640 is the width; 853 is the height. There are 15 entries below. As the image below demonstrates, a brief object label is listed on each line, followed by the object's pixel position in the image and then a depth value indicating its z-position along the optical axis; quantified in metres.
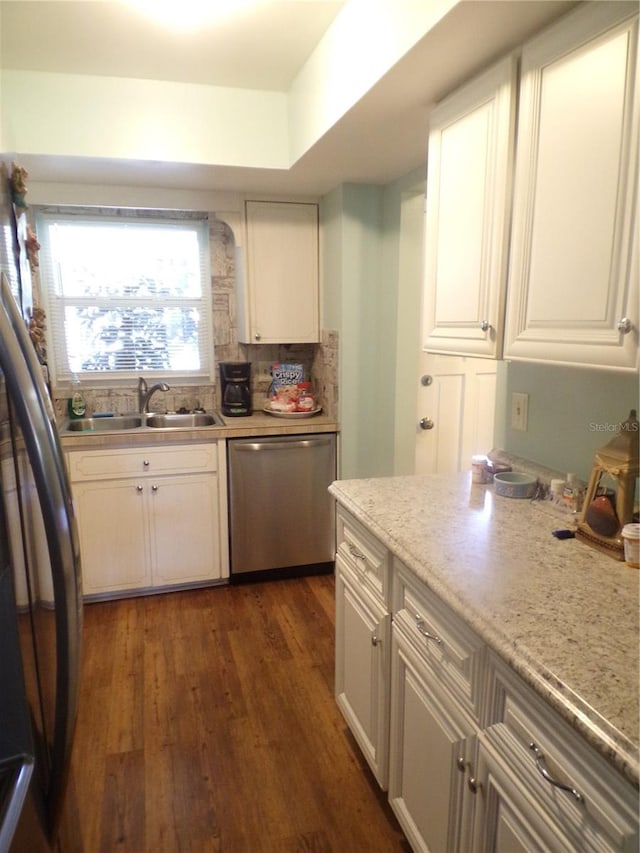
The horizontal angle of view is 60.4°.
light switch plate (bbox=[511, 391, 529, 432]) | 1.83
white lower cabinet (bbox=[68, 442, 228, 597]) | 2.83
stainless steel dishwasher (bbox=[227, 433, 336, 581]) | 3.01
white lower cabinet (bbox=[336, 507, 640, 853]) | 0.84
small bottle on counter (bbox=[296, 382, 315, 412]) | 3.24
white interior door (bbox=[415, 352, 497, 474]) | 3.04
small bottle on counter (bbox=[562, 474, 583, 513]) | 1.54
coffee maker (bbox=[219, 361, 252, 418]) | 3.28
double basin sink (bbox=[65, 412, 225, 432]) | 3.14
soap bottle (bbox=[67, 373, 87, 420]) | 3.18
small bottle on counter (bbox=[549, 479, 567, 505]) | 1.60
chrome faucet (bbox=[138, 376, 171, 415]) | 3.28
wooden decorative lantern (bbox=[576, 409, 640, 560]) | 1.31
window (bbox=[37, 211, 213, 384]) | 3.16
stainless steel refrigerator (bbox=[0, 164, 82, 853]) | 0.68
